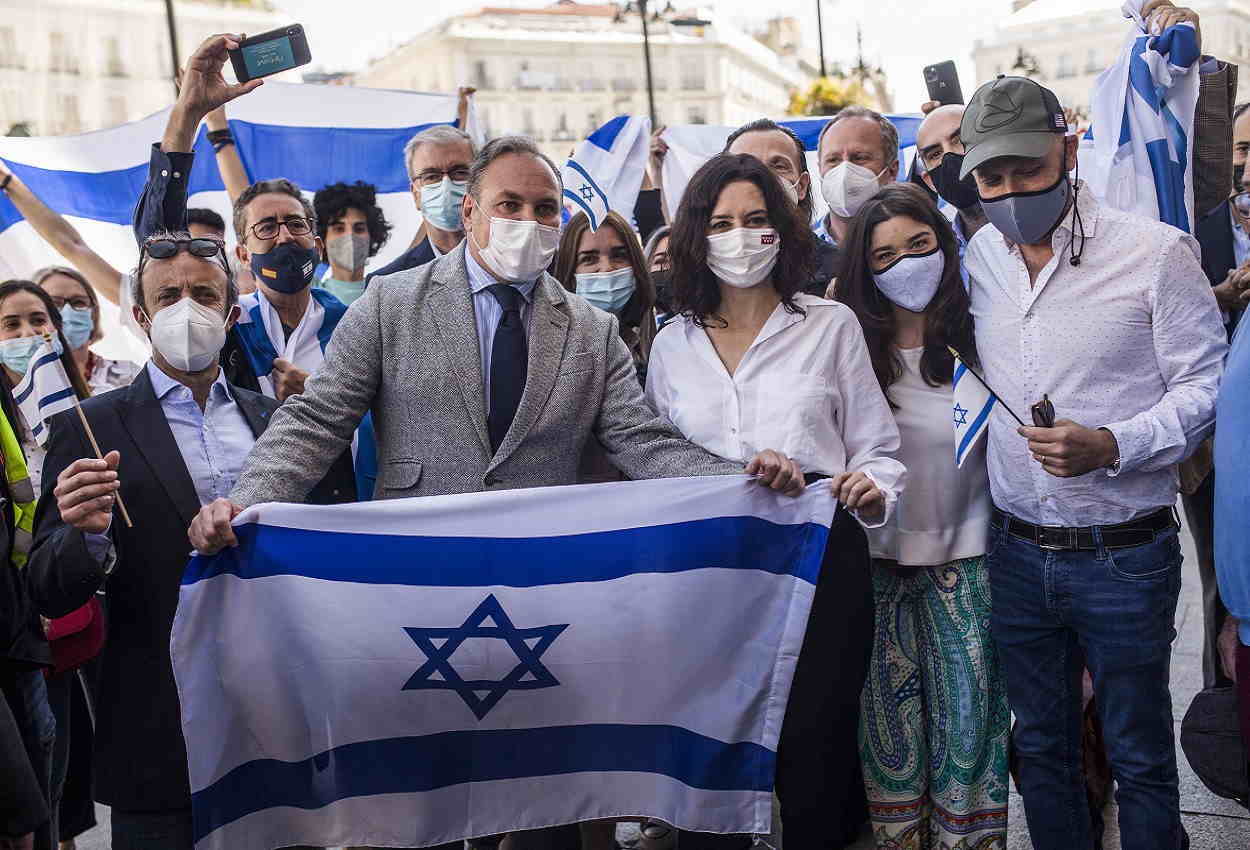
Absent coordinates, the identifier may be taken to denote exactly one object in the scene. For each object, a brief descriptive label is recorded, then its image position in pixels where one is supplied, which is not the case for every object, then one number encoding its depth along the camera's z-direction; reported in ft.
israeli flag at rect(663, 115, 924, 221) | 21.01
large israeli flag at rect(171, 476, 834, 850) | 10.14
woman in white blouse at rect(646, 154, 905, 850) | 10.96
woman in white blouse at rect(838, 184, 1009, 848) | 11.51
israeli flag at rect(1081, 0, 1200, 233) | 13.51
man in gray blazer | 10.62
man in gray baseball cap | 10.38
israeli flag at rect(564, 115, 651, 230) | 19.88
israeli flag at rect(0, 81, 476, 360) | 21.39
